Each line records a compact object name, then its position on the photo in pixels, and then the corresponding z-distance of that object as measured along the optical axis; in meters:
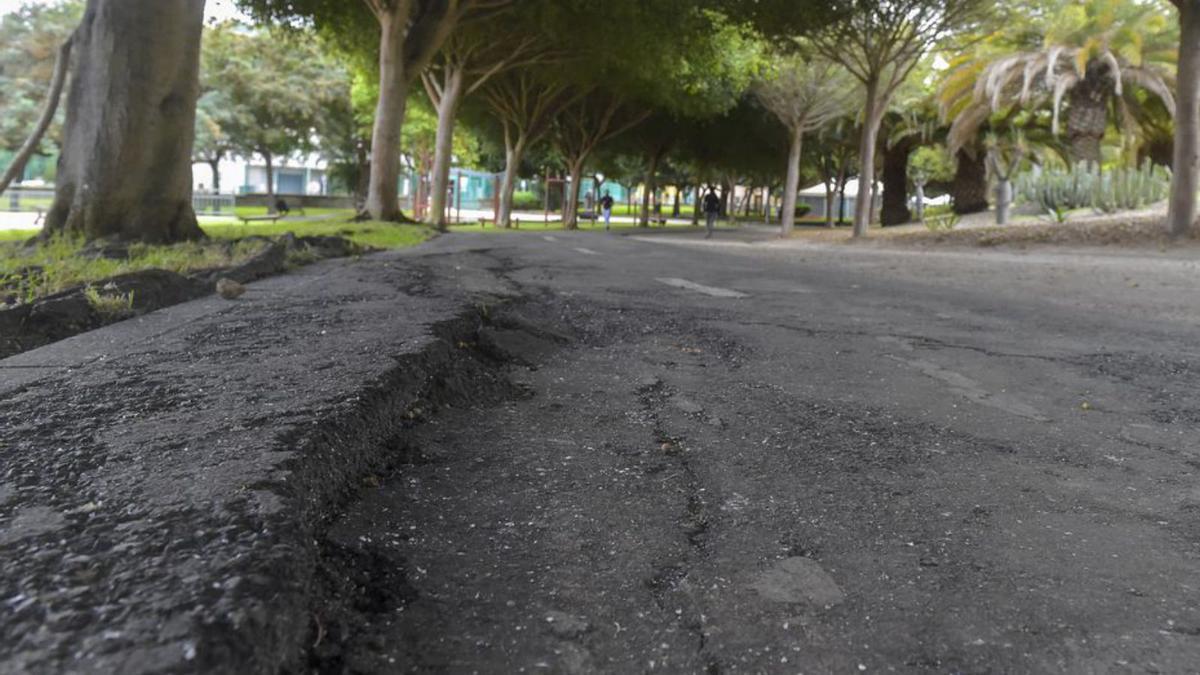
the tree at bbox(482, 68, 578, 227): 29.89
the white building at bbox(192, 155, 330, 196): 80.56
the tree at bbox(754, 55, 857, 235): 28.47
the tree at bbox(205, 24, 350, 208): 39.47
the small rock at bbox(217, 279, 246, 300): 5.23
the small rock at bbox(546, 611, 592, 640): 1.70
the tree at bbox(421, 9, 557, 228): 22.30
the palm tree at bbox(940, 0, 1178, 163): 23.06
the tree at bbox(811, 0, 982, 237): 20.12
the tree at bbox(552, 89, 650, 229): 33.56
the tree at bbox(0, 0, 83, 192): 30.91
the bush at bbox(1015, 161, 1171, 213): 19.88
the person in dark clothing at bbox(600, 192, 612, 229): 36.69
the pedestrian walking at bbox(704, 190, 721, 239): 30.22
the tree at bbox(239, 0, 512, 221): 17.31
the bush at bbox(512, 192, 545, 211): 70.63
